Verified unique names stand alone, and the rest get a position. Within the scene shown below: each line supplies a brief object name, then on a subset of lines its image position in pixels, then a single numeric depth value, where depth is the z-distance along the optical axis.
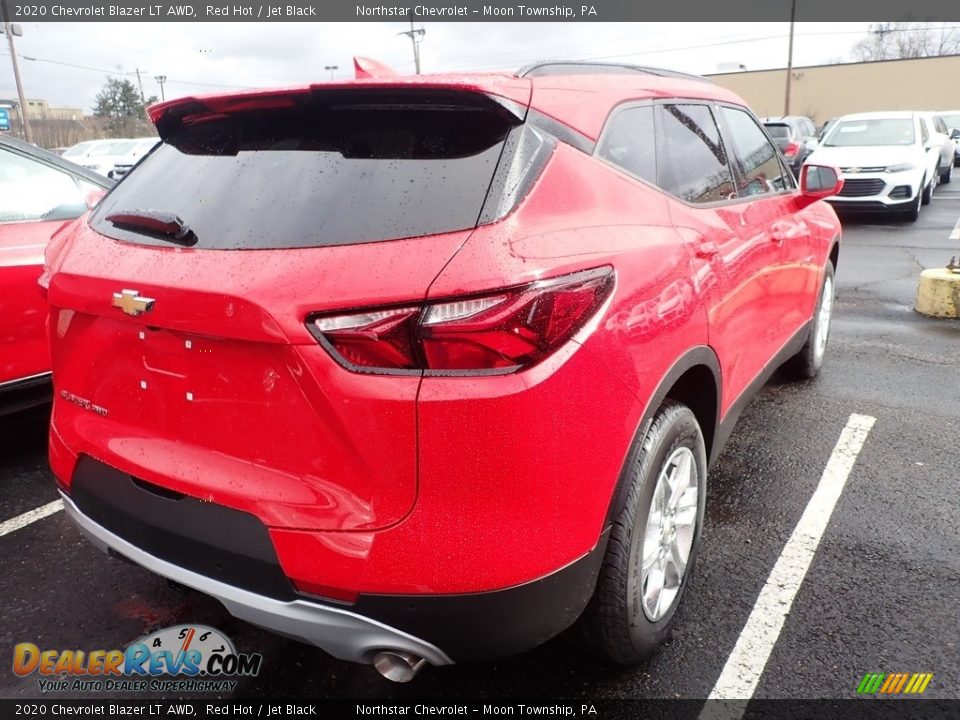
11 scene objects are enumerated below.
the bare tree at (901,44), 71.19
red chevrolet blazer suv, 1.58
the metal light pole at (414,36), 49.97
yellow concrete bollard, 6.27
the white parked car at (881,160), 12.11
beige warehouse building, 46.62
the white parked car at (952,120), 23.53
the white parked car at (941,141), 14.28
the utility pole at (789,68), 44.47
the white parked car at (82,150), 19.10
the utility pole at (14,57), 36.62
